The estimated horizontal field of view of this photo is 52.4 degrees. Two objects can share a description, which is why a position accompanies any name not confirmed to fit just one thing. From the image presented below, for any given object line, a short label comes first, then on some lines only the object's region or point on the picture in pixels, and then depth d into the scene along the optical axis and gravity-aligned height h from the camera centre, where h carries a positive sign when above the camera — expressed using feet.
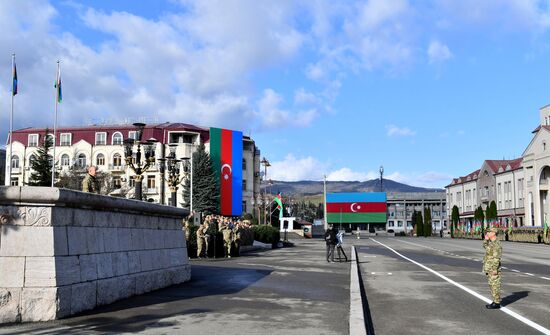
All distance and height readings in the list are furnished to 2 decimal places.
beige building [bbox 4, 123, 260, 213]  284.20 +34.76
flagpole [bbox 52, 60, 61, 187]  74.88 +16.21
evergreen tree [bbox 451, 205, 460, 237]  312.19 -4.86
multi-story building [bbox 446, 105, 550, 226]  251.19 +13.22
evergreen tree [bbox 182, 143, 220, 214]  251.39 +11.88
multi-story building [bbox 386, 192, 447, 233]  493.40 +3.18
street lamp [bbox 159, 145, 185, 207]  95.26 +7.30
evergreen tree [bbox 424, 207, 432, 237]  343.05 -8.81
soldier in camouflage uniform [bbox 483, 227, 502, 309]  36.42 -3.79
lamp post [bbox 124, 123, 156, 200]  70.31 +8.08
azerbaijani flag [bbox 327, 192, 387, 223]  390.01 +1.68
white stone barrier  26.45 -1.97
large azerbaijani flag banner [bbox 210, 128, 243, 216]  267.18 +22.33
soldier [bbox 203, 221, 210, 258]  82.32 -3.63
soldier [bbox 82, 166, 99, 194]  36.71 +2.12
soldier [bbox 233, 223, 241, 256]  94.17 -4.48
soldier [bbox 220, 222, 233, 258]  89.61 -4.09
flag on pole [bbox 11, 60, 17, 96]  66.04 +15.63
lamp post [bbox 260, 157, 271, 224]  248.11 +21.53
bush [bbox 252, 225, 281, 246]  139.13 -5.71
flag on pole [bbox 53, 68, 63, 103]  77.00 +17.36
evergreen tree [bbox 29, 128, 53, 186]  213.87 +17.22
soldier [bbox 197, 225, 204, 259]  81.15 -3.95
